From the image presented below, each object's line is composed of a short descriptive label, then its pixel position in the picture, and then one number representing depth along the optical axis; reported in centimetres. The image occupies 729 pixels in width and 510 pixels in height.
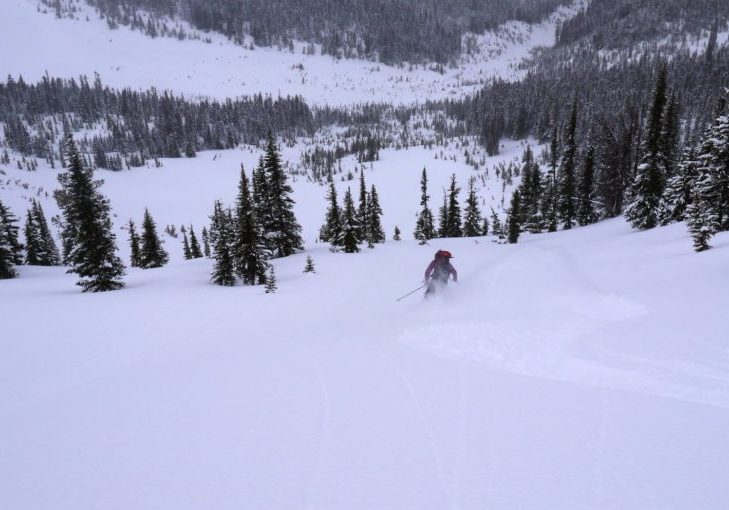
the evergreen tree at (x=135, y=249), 4402
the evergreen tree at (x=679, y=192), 2722
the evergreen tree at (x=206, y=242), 7625
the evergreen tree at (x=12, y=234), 3897
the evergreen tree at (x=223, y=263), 2452
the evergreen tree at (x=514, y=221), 4091
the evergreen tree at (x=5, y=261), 2912
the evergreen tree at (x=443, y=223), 5828
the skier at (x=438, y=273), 1434
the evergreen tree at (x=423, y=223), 5056
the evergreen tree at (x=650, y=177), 3170
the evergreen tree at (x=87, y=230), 2188
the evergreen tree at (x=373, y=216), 5144
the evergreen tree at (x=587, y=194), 4459
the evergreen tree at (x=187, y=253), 6538
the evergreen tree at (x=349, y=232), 3475
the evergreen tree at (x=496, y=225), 6313
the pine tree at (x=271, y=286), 1811
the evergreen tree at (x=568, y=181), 4531
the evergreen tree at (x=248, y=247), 2528
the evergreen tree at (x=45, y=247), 4738
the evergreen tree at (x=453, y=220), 5560
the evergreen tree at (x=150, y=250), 3991
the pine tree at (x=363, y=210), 4638
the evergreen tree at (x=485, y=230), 6156
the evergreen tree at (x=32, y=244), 4538
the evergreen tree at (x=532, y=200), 5455
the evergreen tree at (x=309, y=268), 2463
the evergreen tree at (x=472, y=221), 5691
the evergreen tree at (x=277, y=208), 3466
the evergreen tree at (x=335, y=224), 3556
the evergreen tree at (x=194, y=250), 6145
